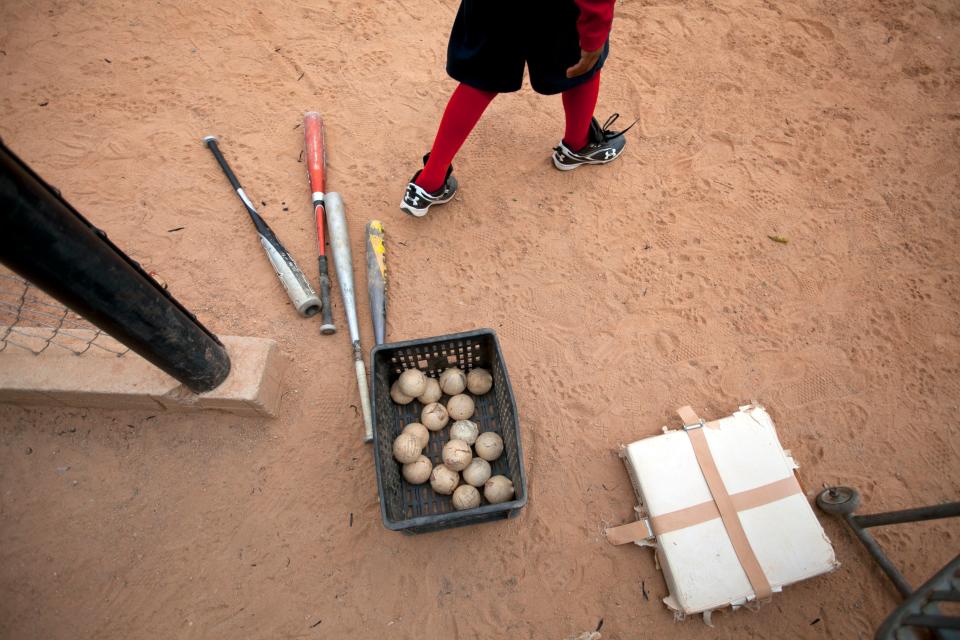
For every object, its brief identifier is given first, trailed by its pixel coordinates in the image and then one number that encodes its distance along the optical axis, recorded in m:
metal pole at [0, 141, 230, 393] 1.35
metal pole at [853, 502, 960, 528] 1.85
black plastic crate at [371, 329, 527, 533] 1.97
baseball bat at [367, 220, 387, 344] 2.64
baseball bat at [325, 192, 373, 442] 2.43
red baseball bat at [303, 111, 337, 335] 2.68
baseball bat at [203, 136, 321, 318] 2.64
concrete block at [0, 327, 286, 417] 2.28
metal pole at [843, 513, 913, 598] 2.11
